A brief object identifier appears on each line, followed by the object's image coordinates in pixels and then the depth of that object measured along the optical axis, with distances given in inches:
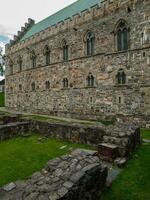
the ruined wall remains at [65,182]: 120.2
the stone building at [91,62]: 494.3
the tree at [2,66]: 1591.5
